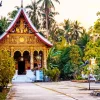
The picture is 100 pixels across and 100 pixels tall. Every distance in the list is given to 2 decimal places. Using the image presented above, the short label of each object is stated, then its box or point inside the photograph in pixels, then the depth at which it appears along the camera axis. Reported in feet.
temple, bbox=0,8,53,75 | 147.95
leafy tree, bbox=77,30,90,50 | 185.41
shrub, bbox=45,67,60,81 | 137.69
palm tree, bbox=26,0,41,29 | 208.97
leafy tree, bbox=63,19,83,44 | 251.19
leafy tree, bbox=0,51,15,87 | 65.90
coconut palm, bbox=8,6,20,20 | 198.94
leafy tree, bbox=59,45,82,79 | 149.38
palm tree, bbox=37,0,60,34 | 198.49
